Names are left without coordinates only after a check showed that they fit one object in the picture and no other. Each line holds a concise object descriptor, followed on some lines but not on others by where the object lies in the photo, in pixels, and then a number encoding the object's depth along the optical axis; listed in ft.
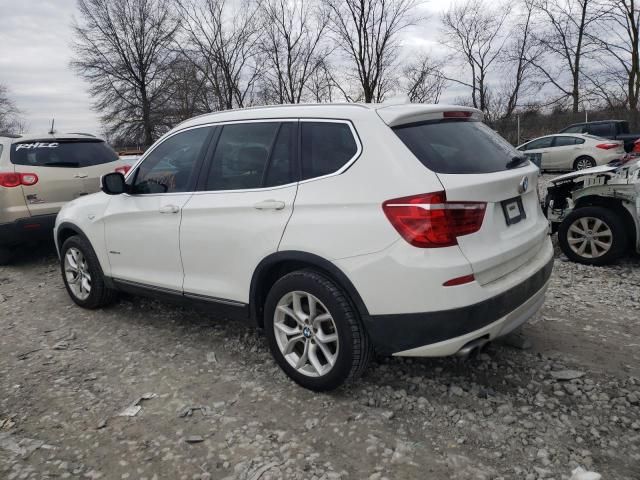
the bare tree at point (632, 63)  85.67
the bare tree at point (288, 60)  94.12
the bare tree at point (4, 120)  153.07
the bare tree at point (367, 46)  89.51
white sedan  49.73
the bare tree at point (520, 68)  103.84
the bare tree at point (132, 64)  108.17
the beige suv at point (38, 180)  19.83
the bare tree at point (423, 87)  99.59
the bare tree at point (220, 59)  92.73
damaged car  16.78
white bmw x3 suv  8.02
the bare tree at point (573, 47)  93.71
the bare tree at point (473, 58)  111.55
